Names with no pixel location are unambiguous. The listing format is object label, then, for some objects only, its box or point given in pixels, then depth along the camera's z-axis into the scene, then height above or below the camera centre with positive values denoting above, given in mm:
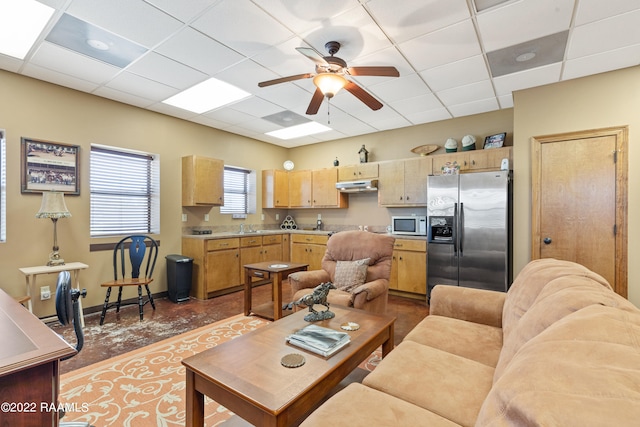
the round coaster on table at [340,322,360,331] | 2004 -778
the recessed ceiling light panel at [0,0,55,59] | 2254 +1602
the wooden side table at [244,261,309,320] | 3293 -713
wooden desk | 1038 -598
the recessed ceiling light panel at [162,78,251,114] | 3631 +1595
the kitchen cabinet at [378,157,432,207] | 4766 +562
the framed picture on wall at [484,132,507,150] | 4234 +1086
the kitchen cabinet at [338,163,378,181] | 5321 +813
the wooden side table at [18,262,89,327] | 3115 -604
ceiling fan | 2418 +1208
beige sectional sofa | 582 -434
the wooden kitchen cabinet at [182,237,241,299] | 4477 -773
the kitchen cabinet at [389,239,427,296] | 4400 -807
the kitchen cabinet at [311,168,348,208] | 5797 +495
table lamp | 3199 +72
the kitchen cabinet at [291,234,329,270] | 5574 -657
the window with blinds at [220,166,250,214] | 5715 +500
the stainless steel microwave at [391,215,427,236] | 4867 -174
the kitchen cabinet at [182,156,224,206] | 4711 +564
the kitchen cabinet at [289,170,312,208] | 6172 +566
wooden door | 3207 +161
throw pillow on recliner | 3115 -650
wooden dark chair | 3672 -664
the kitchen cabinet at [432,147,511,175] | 4148 +827
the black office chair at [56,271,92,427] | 1640 -511
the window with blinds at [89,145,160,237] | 3973 +348
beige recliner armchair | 2826 -627
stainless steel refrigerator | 3713 -208
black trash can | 4281 -914
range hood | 5239 +534
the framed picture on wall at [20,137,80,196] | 3336 +583
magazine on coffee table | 1660 -751
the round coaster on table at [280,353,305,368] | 1502 -767
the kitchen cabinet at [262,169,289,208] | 6195 +575
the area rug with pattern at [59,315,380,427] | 1829 -1259
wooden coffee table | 1261 -782
